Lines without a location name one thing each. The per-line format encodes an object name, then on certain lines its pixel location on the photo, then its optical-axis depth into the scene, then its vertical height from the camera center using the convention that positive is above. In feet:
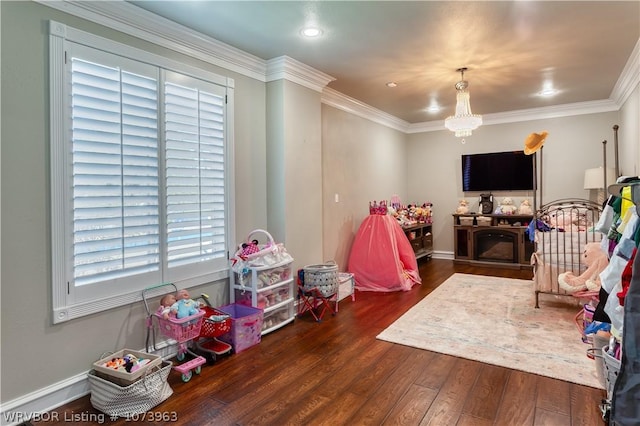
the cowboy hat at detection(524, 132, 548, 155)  16.52 +3.10
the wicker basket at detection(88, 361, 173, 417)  7.03 -3.51
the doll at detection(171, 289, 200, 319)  8.55 -2.22
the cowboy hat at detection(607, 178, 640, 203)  5.56 +0.35
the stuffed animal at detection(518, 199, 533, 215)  19.98 +0.17
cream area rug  8.97 -3.54
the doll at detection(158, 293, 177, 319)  8.57 -2.20
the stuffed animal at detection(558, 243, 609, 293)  11.14 -1.98
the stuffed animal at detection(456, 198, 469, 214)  21.63 +0.25
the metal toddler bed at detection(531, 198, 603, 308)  12.21 -1.53
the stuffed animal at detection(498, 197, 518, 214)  20.31 +0.23
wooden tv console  19.83 -1.60
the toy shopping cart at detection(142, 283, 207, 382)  8.35 -2.70
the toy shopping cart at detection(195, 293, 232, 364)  9.14 -2.98
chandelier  13.00 +3.30
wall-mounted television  20.29 +2.24
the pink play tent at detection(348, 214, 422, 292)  15.97 -2.06
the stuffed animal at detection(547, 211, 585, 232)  16.82 -0.49
